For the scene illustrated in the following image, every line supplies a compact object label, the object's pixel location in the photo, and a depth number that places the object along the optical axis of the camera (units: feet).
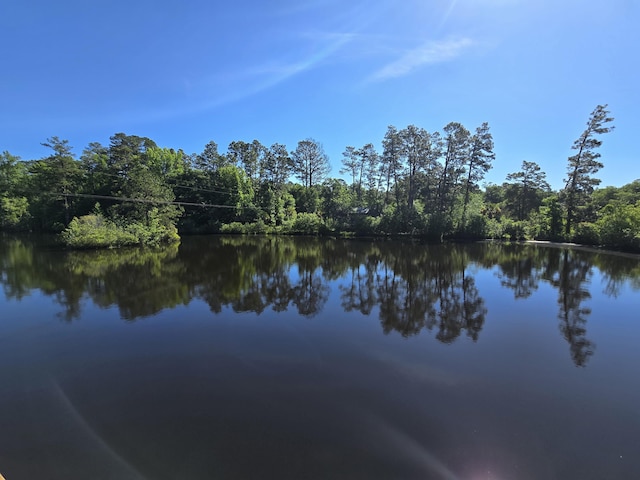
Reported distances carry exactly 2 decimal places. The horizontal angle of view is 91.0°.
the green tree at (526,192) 140.87
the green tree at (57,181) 109.91
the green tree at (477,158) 114.52
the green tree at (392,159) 127.24
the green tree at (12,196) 143.23
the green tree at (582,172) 101.65
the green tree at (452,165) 115.75
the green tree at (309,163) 155.94
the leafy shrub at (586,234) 93.50
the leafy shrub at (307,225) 133.28
